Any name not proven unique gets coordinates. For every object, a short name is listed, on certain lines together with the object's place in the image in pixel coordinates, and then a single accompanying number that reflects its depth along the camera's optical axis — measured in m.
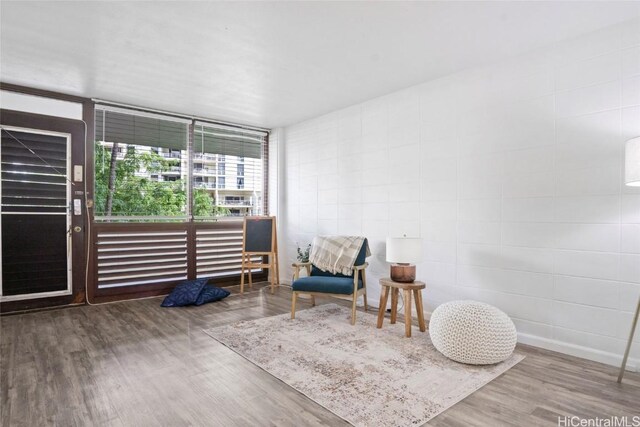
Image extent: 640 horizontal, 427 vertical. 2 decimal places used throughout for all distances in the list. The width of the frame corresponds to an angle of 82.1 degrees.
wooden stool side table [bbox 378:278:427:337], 3.23
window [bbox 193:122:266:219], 5.30
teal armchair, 3.62
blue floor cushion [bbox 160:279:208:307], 4.32
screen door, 3.85
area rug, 2.08
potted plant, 4.98
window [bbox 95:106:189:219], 4.48
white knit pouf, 2.59
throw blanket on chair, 3.94
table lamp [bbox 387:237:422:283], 3.37
